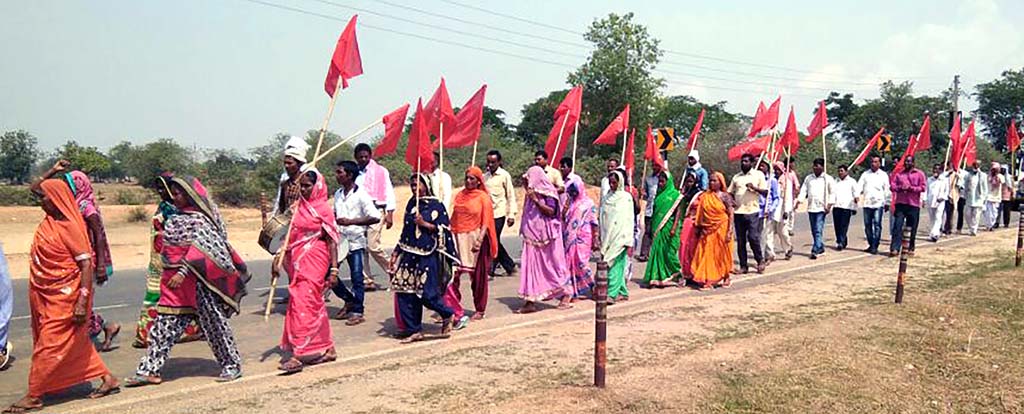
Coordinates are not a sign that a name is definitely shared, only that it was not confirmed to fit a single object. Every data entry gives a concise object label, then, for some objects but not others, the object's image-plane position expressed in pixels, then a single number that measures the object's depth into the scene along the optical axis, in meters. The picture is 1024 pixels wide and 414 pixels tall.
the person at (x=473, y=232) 7.35
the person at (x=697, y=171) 10.11
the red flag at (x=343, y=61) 7.07
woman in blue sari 6.60
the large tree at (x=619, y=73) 28.02
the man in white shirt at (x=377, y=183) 8.65
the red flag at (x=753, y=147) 11.27
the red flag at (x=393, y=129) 8.77
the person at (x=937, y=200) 15.09
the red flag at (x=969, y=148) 16.47
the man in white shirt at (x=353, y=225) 7.71
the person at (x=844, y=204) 13.18
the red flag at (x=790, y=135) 13.24
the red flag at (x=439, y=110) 8.21
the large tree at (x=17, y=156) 46.59
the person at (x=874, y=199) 13.27
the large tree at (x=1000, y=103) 52.34
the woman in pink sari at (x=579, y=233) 8.64
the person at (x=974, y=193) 16.39
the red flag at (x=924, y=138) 15.57
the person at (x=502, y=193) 10.41
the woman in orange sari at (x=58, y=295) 4.87
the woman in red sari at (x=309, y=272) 5.71
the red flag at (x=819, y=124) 14.01
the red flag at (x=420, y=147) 7.25
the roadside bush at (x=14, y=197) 31.59
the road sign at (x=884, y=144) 19.12
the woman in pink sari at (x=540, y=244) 8.06
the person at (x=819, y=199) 12.88
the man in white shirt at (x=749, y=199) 10.73
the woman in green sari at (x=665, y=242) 9.71
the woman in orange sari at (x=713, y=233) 9.59
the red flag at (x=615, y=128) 11.73
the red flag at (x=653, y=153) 10.38
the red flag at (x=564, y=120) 10.66
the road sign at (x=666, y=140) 14.52
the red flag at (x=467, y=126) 8.81
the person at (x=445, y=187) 9.69
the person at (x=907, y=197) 12.87
